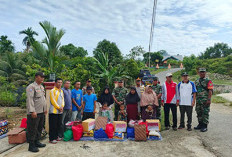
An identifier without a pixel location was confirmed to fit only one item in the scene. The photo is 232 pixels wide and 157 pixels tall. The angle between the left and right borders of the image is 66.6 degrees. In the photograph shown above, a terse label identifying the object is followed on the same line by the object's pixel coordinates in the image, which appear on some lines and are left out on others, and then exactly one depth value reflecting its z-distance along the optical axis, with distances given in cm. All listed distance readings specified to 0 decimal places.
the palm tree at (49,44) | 782
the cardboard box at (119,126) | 513
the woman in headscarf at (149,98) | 570
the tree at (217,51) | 5631
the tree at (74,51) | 3608
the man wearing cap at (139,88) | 638
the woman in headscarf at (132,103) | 583
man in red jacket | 563
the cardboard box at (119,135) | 488
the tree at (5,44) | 3264
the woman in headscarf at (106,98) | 598
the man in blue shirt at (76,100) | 557
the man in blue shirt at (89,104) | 559
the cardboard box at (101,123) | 512
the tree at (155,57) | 5466
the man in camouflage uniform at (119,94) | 599
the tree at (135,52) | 2340
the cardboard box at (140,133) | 480
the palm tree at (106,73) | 1279
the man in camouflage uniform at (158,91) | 596
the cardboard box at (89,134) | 501
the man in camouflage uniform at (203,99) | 547
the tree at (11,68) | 1264
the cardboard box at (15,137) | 451
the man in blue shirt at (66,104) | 507
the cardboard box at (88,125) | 495
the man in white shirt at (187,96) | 552
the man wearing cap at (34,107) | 394
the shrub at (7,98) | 959
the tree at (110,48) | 2212
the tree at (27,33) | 3378
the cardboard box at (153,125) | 508
